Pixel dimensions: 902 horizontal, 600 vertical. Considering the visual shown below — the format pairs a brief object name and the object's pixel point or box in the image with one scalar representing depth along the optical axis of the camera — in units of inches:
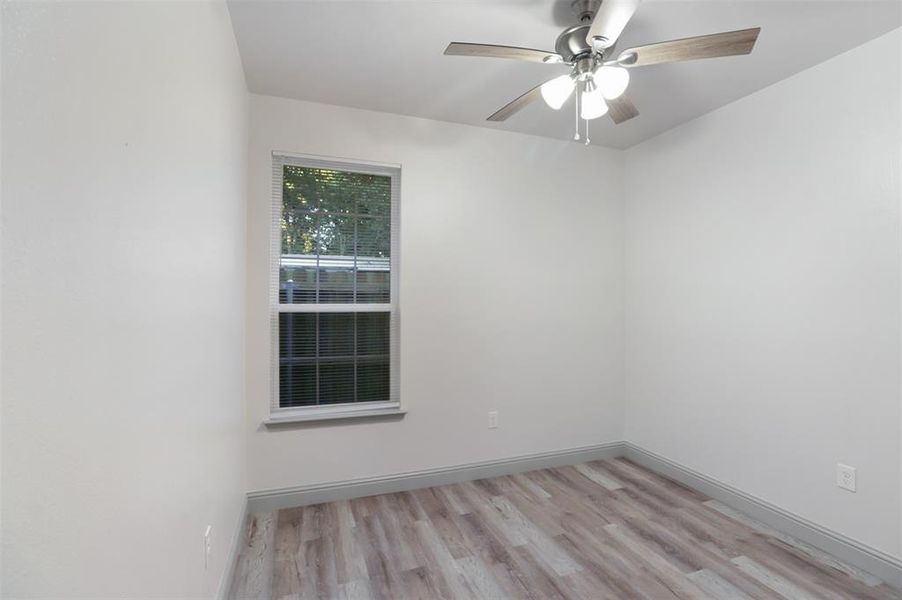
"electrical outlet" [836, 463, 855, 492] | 82.5
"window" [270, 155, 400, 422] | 106.5
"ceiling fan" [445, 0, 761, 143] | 56.8
